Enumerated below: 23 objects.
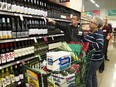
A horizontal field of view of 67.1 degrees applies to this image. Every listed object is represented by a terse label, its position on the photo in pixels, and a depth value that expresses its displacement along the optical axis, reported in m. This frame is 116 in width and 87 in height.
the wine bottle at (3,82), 1.59
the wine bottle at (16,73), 1.74
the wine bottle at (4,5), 1.49
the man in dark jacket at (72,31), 2.17
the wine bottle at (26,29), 1.81
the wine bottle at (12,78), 1.68
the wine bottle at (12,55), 1.62
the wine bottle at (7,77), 1.63
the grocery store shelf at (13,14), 1.48
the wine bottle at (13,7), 1.60
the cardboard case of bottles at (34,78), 0.73
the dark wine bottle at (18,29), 1.70
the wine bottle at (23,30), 1.75
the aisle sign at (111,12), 10.38
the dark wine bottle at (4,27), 1.53
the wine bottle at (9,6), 1.55
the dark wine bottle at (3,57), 1.54
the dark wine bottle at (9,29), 1.58
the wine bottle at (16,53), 1.67
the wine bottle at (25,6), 1.79
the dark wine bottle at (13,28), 1.64
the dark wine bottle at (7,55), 1.57
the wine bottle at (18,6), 1.67
